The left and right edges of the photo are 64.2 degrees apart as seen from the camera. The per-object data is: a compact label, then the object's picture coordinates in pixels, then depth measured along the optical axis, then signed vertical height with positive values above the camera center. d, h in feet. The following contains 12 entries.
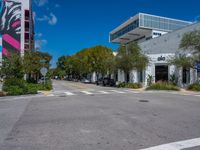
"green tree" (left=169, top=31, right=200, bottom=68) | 65.14 +12.50
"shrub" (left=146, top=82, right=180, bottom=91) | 64.56 -3.83
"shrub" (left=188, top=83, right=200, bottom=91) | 62.46 -3.84
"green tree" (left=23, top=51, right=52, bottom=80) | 63.97 +7.14
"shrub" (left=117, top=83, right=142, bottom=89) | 77.54 -4.03
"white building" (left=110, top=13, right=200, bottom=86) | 85.02 +28.30
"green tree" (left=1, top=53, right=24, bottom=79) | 57.67 +3.51
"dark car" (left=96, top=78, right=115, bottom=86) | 97.06 -3.02
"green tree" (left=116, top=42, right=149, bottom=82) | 81.51 +9.62
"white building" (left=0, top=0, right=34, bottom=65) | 120.35 +38.59
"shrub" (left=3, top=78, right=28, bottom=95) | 50.40 -3.08
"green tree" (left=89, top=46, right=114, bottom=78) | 120.03 +15.41
